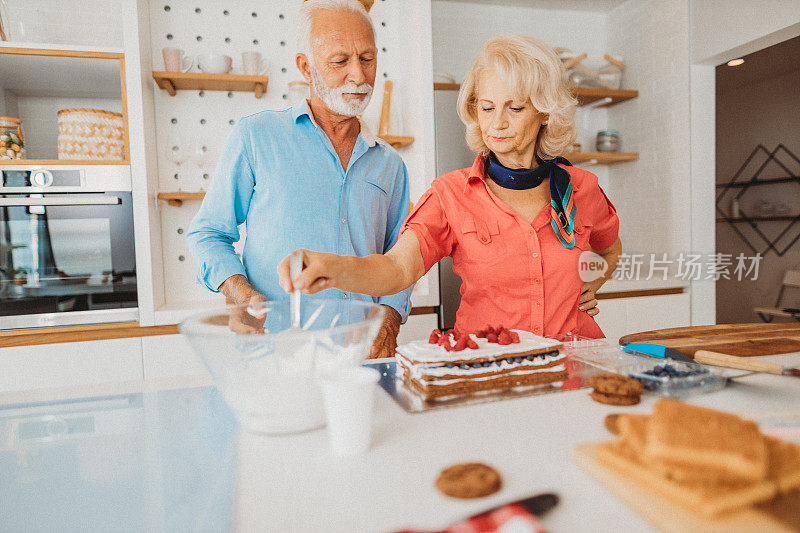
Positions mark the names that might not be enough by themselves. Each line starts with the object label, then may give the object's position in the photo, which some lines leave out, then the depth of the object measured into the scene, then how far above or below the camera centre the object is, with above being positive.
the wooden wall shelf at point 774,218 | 5.01 +0.03
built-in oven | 2.31 -0.01
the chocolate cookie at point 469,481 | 0.58 -0.28
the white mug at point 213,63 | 2.63 +0.88
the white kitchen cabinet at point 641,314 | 3.05 -0.53
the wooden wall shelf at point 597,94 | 3.34 +0.86
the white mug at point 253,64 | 2.72 +0.90
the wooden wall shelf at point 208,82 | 2.57 +0.80
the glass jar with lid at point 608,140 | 3.50 +0.57
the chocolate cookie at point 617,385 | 0.86 -0.27
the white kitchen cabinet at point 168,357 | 2.44 -0.55
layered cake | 0.93 -0.24
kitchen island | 0.57 -0.30
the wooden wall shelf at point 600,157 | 3.31 +0.45
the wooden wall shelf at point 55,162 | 2.28 +0.36
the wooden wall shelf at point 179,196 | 2.62 +0.22
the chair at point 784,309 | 4.74 -0.82
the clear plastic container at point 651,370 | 0.91 -0.28
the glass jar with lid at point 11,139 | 2.31 +0.47
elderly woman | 1.45 +0.04
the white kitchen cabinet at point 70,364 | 2.31 -0.54
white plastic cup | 0.69 -0.23
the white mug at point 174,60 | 2.59 +0.89
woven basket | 2.36 +0.49
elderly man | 1.62 +0.19
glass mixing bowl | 0.74 -0.19
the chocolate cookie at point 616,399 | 0.87 -0.29
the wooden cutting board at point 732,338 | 1.17 -0.28
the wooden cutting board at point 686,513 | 0.49 -0.28
